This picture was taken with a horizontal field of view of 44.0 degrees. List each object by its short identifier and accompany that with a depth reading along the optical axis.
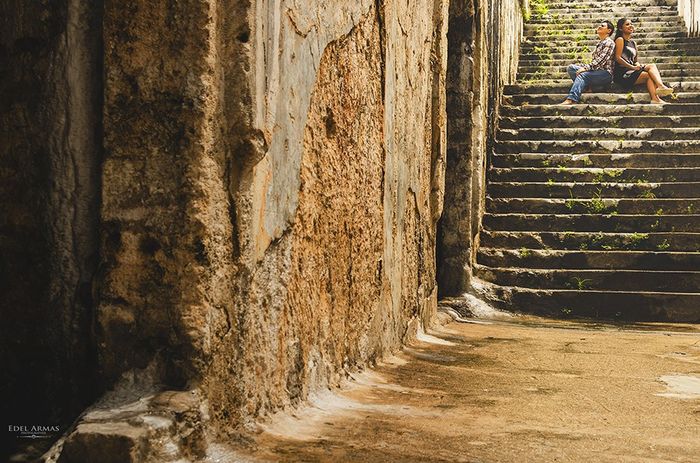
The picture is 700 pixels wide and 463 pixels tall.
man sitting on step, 9.48
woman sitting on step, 9.28
